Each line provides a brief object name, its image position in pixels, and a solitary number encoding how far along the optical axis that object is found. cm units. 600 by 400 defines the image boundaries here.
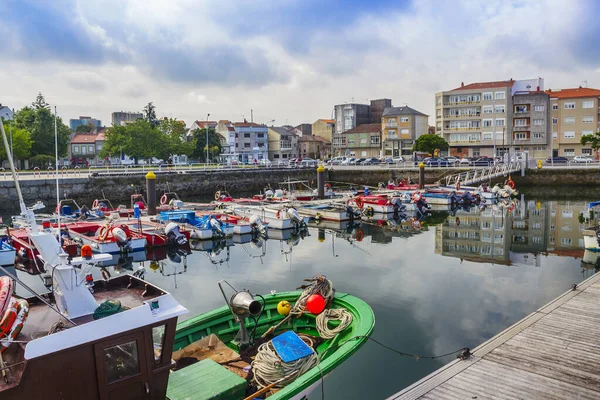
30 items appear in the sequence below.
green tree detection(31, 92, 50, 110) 8426
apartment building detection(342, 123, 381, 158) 9186
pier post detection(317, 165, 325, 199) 4099
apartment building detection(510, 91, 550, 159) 7469
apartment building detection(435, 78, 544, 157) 7606
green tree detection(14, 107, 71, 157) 6738
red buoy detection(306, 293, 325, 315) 1130
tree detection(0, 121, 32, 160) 5756
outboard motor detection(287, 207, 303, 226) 2970
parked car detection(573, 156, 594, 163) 5823
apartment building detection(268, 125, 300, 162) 9619
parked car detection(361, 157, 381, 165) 6694
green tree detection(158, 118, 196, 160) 6712
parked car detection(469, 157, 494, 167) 5916
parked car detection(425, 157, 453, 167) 5853
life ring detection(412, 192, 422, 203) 3778
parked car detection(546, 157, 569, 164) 5980
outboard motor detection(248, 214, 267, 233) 2781
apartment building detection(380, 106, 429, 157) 8588
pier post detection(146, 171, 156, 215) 3127
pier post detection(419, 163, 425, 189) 4666
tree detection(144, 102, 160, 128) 8820
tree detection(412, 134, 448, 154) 7294
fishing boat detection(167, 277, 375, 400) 824
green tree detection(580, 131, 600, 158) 5944
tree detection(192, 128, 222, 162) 7850
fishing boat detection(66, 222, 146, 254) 2286
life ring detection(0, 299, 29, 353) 648
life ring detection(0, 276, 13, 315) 641
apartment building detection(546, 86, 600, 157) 7419
